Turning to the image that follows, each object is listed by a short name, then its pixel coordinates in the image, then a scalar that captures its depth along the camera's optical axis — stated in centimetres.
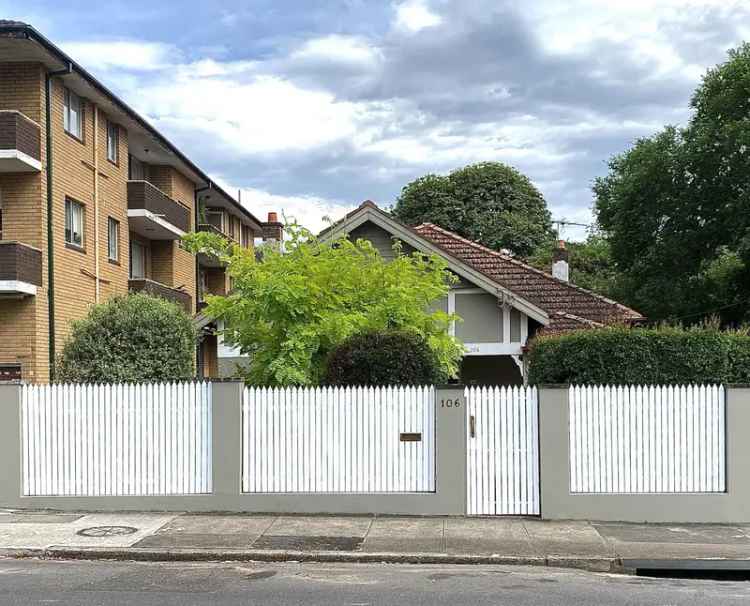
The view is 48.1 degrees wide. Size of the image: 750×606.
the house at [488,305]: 1947
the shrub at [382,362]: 1220
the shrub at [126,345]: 1438
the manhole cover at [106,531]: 1039
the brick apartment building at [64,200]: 1886
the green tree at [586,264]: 4306
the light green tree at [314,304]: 1352
